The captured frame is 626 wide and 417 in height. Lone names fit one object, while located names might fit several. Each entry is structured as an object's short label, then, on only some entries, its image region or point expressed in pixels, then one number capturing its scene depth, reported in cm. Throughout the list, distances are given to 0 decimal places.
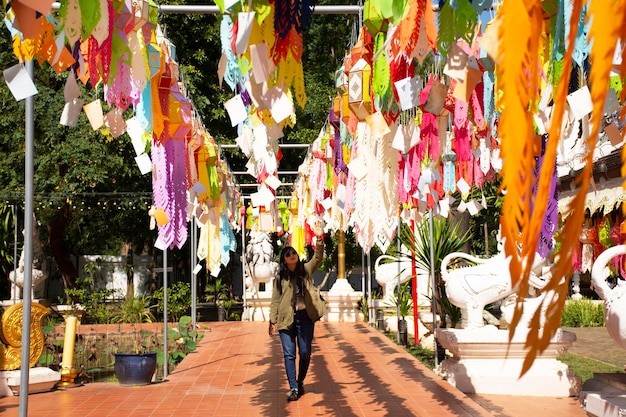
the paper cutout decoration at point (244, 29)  296
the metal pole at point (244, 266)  1961
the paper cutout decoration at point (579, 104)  319
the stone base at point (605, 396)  460
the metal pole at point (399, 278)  1208
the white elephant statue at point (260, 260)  1922
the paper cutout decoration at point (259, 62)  309
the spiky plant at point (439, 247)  1083
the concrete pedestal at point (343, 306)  1873
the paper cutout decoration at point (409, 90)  393
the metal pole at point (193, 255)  1351
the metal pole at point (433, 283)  934
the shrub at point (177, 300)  1891
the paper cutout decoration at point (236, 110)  397
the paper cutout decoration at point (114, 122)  479
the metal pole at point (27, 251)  428
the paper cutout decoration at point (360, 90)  473
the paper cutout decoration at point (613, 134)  322
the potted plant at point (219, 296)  2012
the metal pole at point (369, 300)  1726
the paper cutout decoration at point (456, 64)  333
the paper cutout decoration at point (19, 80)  335
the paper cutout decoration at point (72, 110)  404
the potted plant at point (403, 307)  1310
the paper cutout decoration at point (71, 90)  399
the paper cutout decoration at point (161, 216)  571
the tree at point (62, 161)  1781
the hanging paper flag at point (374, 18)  405
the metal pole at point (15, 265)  1440
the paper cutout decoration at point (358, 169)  500
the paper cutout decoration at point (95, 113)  452
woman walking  781
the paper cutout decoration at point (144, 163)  554
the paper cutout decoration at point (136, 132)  520
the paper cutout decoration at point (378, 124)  448
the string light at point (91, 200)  1747
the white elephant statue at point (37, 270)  1838
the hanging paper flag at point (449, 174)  835
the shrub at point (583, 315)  1625
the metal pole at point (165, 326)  951
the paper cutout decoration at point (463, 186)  713
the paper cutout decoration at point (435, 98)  418
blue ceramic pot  903
